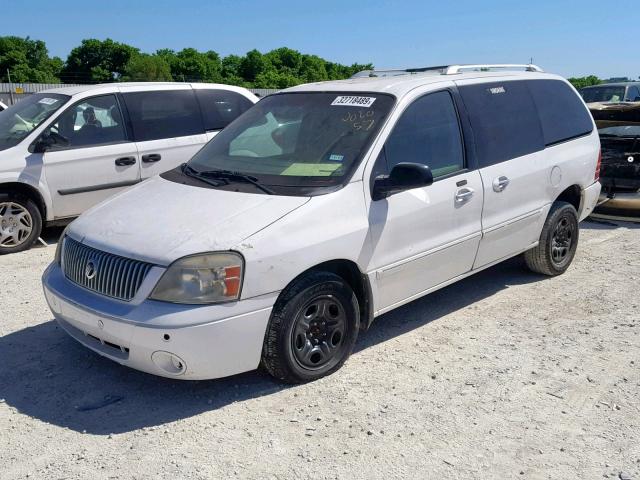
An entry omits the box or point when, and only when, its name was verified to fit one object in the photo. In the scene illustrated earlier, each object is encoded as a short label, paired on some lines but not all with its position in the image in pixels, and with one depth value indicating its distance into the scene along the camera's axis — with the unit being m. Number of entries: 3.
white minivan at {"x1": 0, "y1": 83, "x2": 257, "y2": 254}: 7.09
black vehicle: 7.91
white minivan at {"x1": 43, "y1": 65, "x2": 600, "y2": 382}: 3.57
